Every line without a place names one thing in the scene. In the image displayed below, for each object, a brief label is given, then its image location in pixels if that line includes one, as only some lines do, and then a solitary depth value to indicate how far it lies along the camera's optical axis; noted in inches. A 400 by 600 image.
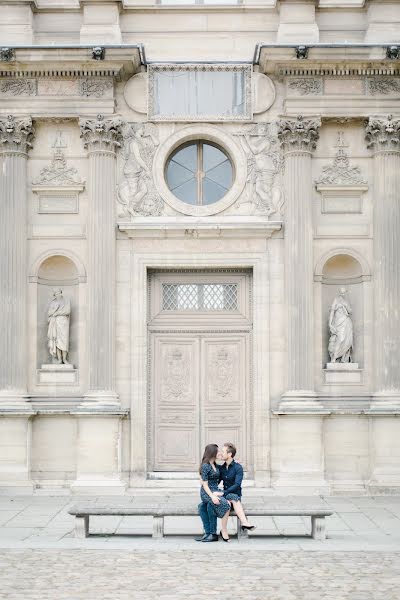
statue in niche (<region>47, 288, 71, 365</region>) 783.7
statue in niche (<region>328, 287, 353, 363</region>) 783.1
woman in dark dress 553.3
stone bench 553.3
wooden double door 793.6
